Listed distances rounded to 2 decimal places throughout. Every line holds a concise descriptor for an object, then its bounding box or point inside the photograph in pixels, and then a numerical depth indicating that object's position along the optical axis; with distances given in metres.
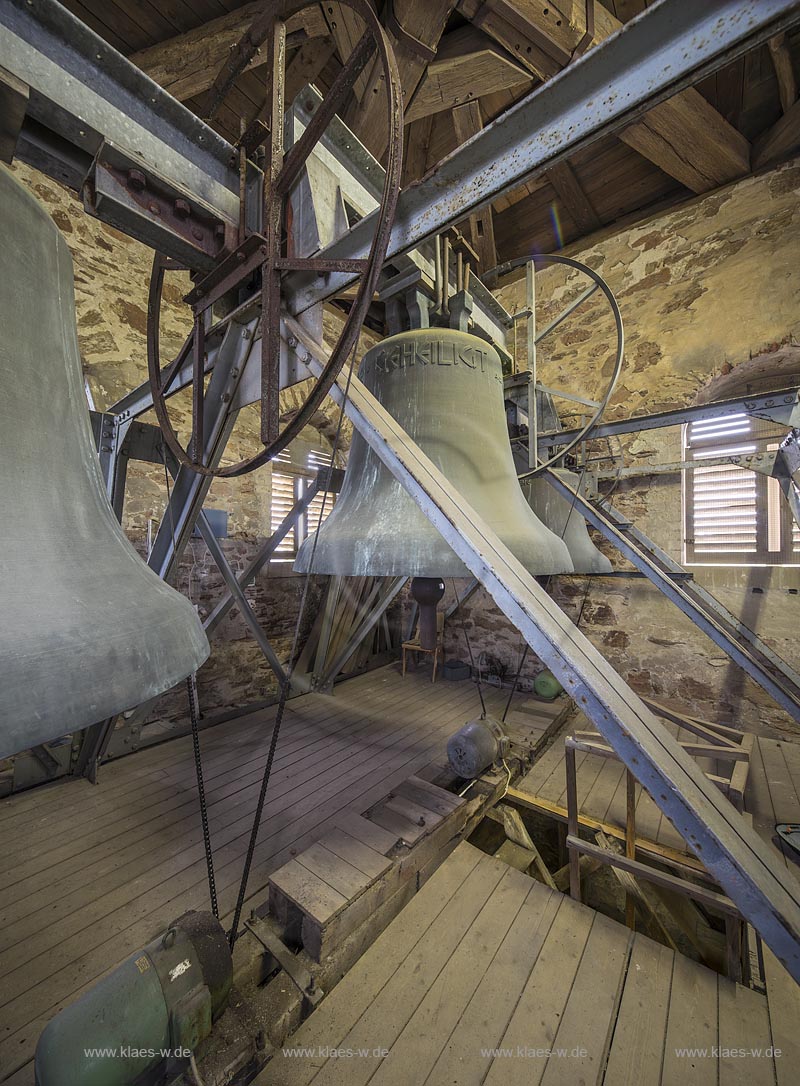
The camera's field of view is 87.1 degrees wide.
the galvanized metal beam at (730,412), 2.00
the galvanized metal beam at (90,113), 0.84
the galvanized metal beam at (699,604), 2.32
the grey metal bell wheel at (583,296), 1.84
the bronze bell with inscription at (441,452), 1.31
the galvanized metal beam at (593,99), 0.56
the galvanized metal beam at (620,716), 0.53
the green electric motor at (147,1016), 1.01
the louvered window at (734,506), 3.52
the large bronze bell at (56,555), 0.43
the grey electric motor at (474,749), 2.71
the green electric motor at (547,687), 4.21
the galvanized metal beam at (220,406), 1.43
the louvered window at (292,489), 4.62
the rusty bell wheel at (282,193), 0.83
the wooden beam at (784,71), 2.98
